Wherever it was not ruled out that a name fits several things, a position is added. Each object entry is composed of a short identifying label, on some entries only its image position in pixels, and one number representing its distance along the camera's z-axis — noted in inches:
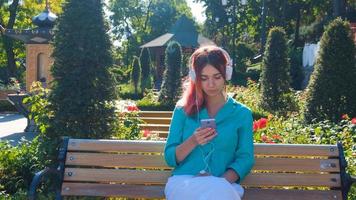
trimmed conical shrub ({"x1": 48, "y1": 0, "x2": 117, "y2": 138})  227.5
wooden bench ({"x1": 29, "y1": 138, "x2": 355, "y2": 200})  159.6
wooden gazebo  1606.8
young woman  139.3
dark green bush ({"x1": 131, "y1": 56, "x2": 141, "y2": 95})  1083.9
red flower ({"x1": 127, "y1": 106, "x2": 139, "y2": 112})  304.5
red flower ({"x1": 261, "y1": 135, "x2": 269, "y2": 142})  232.2
